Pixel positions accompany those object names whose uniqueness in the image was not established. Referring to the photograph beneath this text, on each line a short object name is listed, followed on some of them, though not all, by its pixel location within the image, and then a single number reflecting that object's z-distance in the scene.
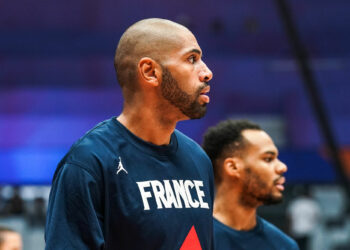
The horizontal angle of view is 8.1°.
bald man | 5.77
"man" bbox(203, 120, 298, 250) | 6.82
